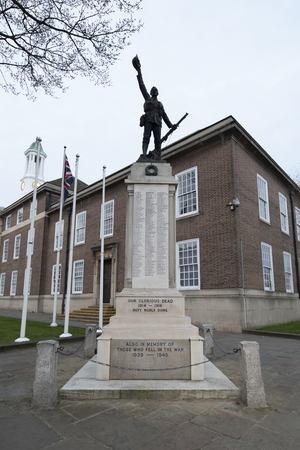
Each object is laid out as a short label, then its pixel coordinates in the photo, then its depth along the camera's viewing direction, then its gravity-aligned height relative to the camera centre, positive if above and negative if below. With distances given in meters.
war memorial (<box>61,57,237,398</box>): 4.95 -0.70
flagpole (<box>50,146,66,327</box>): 13.81 +4.16
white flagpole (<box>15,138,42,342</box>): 10.22 +0.68
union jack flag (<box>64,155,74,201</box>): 13.88 +5.09
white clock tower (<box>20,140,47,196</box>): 55.36 +22.02
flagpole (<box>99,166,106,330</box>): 12.97 +0.03
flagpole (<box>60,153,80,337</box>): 11.54 -0.53
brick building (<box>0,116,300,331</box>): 14.29 +3.07
